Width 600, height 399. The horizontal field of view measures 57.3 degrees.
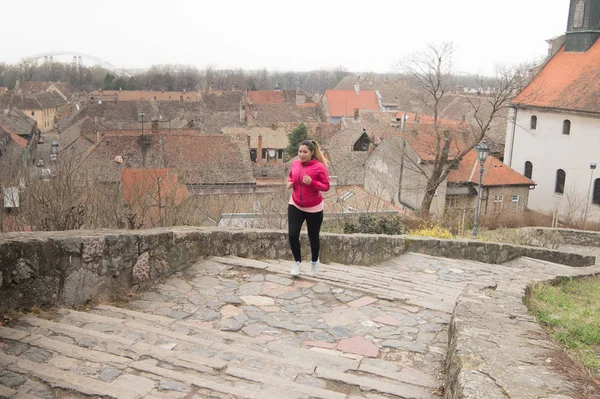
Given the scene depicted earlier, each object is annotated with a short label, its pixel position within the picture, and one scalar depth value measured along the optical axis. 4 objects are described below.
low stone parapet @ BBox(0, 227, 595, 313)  4.80
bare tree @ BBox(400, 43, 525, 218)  26.22
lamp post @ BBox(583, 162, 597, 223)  32.00
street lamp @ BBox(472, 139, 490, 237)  17.55
